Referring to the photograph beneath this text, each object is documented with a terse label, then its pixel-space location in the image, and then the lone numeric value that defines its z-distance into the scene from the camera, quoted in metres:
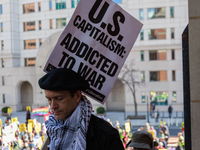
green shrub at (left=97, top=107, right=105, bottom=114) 26.45
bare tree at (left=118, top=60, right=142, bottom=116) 28.31
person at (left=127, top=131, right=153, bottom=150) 3.32
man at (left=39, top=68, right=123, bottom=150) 1.66
